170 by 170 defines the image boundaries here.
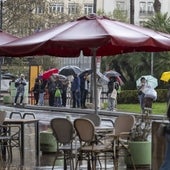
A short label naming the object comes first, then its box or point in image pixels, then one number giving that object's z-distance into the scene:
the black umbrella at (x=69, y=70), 38.88
